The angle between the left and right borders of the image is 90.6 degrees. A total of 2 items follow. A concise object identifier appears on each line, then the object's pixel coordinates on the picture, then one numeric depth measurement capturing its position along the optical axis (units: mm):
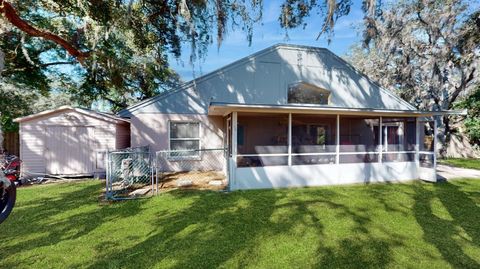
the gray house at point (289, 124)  7348
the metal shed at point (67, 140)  8656
